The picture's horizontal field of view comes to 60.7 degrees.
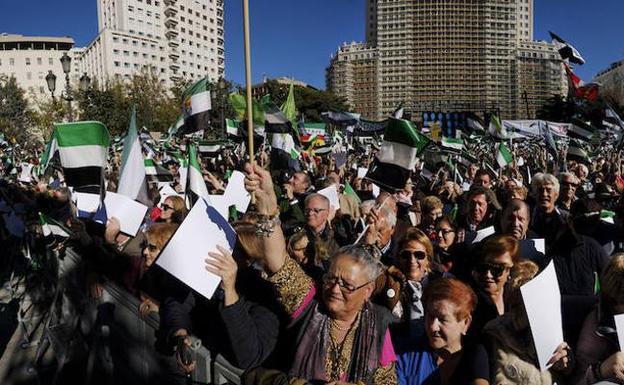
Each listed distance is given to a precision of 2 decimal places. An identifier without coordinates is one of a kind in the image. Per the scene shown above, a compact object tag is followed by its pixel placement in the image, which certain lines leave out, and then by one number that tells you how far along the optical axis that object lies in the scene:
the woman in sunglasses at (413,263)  2.85
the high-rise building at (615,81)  69.69
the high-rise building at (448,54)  108.44
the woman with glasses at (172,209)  4.93
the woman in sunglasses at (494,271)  2.71
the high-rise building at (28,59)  92.38
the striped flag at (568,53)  11.12
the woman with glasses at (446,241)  3.75
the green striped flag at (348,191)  6.74
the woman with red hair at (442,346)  2.21
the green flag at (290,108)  10.31
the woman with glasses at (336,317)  2.10
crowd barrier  2.26
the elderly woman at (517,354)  1.96
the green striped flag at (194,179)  4.12
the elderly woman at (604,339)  1.85
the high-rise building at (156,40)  88.50
